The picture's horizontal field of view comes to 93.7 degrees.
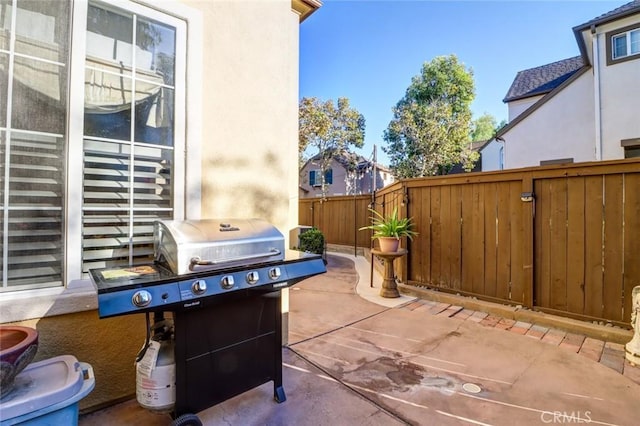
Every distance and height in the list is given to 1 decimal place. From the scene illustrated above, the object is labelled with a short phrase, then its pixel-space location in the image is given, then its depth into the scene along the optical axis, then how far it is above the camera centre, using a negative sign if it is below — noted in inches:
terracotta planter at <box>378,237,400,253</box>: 176.4 -15.8
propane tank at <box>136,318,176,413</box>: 64.6 -35.7
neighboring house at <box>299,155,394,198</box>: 725.3 +105.4
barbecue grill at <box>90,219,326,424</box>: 59.5 -16.4
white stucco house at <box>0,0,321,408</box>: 70.3 +20.5
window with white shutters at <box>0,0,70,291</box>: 68.6 +17.4
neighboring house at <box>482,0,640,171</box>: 283.4 +118.6
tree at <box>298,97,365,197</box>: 595.2 +181.5
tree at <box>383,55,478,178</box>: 582.2 +188.7
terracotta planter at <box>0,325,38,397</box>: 48.5 -23.0
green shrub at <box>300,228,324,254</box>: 289.6 -24.4
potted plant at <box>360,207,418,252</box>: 176.9 -9.5
